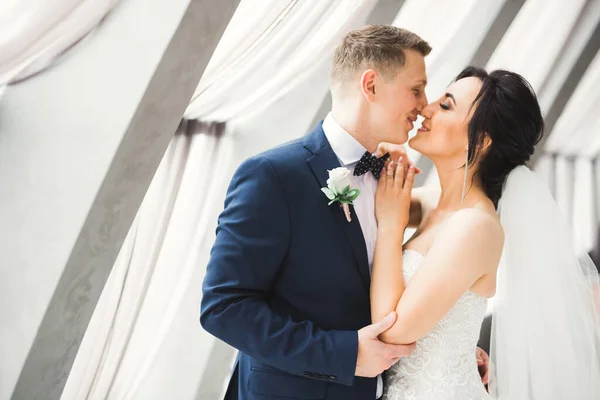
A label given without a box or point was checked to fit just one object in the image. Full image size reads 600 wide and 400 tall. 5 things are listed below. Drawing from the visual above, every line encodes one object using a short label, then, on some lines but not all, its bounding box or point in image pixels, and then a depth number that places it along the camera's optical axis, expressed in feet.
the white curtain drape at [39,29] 7.64
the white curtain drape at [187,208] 9.91
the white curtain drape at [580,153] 18.92
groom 6.37
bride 7.29
